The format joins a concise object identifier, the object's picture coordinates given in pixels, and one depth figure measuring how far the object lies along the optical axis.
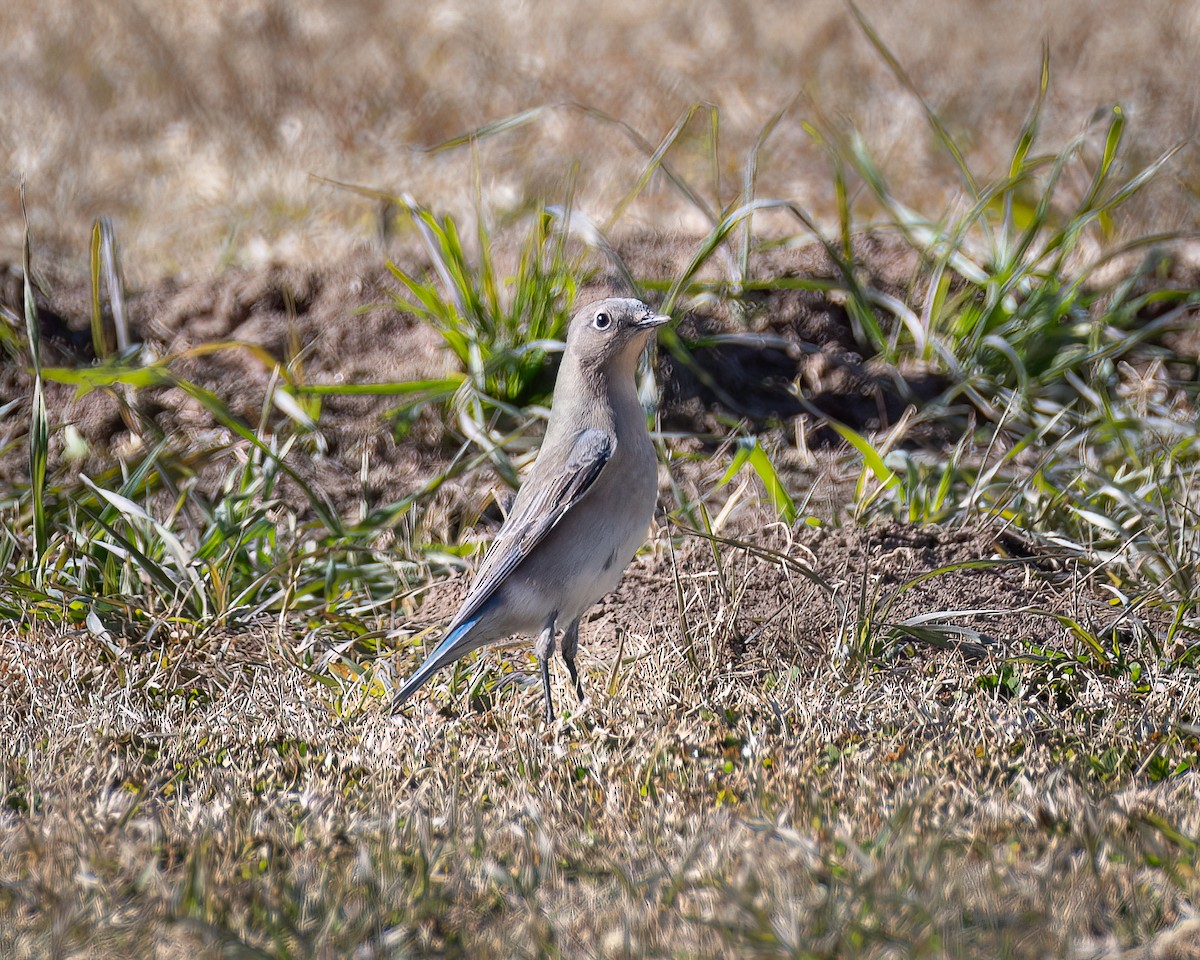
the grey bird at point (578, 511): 8.01
